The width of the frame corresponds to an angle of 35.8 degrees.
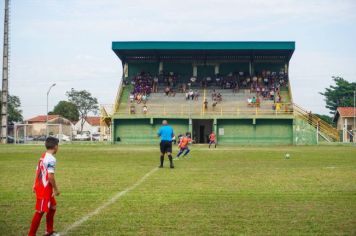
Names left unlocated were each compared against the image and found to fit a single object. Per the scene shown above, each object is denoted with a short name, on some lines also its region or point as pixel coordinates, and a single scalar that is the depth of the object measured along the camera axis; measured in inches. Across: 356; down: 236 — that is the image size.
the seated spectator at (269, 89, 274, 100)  2108.1
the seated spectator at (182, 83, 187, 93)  2213.3
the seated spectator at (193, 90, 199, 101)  2144.3
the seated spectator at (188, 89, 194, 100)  2132.4
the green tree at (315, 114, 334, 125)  4111.0
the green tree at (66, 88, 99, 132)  5068.9
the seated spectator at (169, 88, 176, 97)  2178.0
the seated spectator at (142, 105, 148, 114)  2020.2
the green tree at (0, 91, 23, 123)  4473.4
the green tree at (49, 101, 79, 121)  4997.5
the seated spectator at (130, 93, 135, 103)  2147.6
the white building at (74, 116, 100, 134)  5120.1
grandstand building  1983.3
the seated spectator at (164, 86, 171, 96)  2187.5
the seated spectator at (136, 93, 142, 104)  2135.8
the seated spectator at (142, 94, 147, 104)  2131.8
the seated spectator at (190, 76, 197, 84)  2282.2
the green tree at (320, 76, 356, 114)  3945.6
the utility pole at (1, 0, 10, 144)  2046.0
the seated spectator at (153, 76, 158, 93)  2227.2
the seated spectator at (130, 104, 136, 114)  2041.8
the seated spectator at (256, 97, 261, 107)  2057.1
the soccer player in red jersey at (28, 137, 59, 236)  279.7
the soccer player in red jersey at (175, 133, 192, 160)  1042.1
